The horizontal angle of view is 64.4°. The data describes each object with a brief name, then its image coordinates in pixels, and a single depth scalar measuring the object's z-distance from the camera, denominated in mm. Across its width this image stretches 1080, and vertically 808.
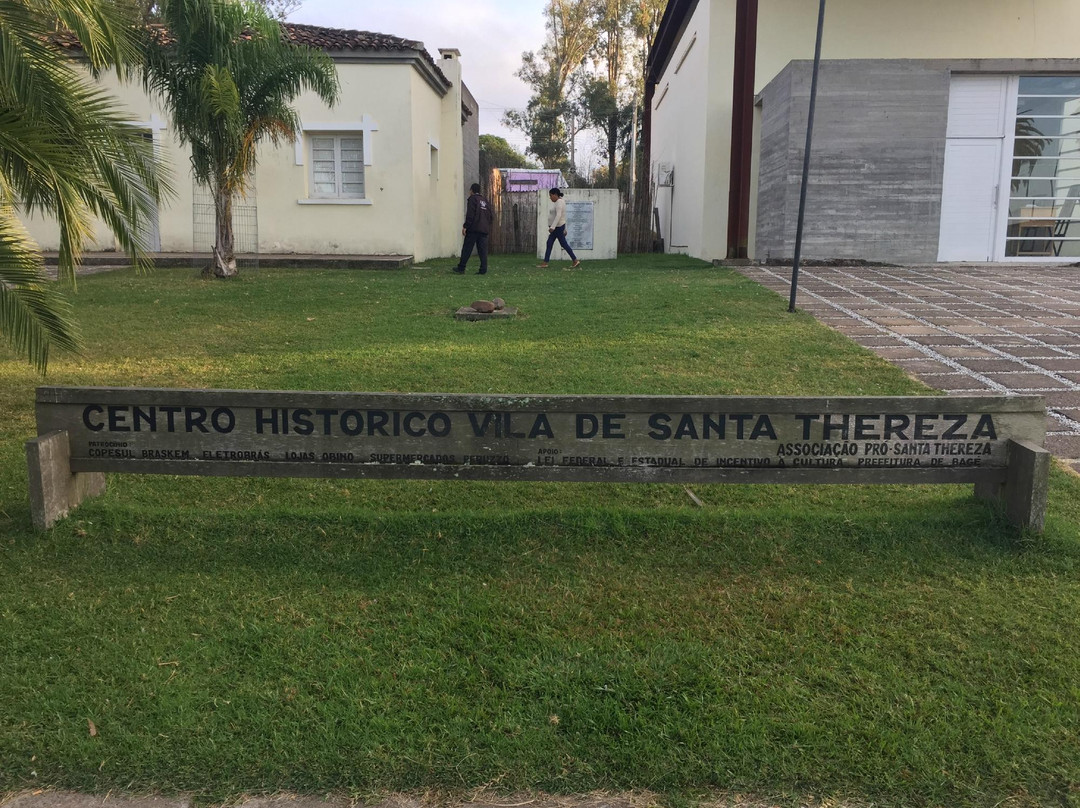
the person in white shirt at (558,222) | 17094
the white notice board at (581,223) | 19500
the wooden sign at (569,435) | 3779
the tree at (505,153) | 53594
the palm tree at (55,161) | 4105
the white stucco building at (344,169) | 17547
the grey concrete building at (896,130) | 14891
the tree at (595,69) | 43500
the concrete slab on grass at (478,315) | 9266
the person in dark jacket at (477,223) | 14781
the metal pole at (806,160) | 8459
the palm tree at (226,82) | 12305
